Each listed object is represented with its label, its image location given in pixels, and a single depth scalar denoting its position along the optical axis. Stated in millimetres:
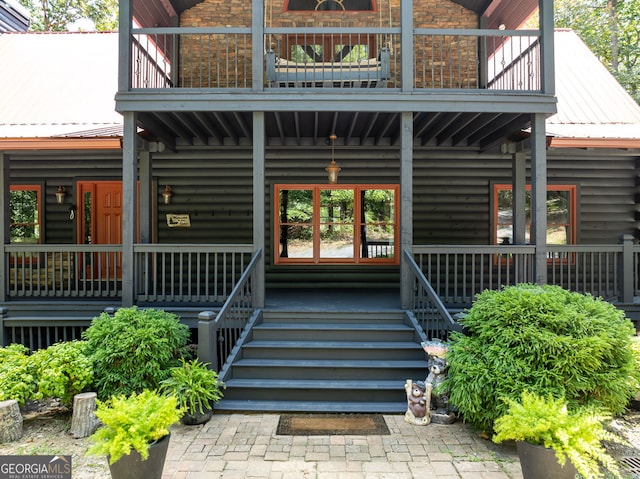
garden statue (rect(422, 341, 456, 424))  4129
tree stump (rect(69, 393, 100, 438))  3891
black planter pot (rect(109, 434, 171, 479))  2805
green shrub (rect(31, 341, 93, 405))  4020
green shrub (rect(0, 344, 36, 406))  3941
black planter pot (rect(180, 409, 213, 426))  4008
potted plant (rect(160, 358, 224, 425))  3910
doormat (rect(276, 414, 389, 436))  3922
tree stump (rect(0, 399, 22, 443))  3773
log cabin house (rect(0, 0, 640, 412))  5199
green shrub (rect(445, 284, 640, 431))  3627
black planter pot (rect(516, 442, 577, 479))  2820
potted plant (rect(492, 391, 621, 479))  2727
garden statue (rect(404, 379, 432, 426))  4094
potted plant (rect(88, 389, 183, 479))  2709
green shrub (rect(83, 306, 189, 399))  4230
